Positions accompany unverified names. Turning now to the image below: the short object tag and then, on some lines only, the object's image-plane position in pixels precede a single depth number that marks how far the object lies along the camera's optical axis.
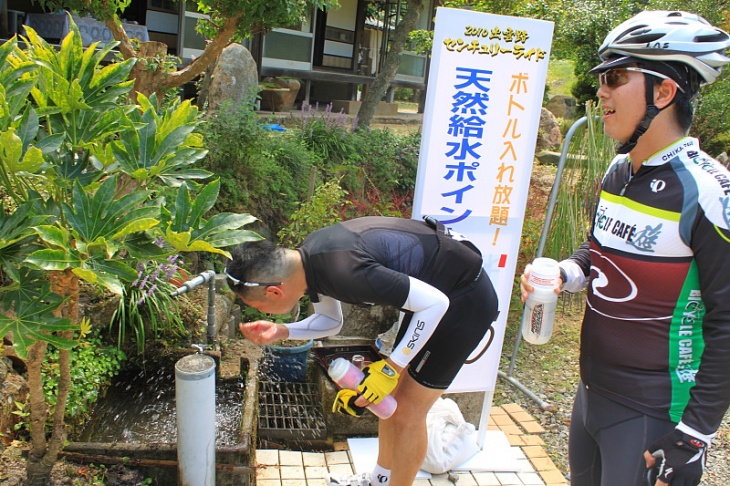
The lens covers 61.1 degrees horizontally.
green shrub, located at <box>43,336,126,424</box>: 3.58
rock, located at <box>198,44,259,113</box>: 8.76
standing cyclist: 2.00
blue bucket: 4.79
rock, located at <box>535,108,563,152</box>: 14.37
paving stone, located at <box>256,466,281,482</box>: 3.64
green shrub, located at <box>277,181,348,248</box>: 5.60
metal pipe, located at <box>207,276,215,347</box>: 4.34
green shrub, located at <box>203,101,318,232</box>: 6.71
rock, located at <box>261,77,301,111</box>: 13.29
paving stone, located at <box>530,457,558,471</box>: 4.07
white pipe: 2.89
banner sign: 3.62
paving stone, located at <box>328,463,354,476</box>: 3.80
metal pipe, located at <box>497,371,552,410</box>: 4.95
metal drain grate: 4.12
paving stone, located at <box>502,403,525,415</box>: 4.81
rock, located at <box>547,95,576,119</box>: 19.69
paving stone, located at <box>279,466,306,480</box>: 3.68
